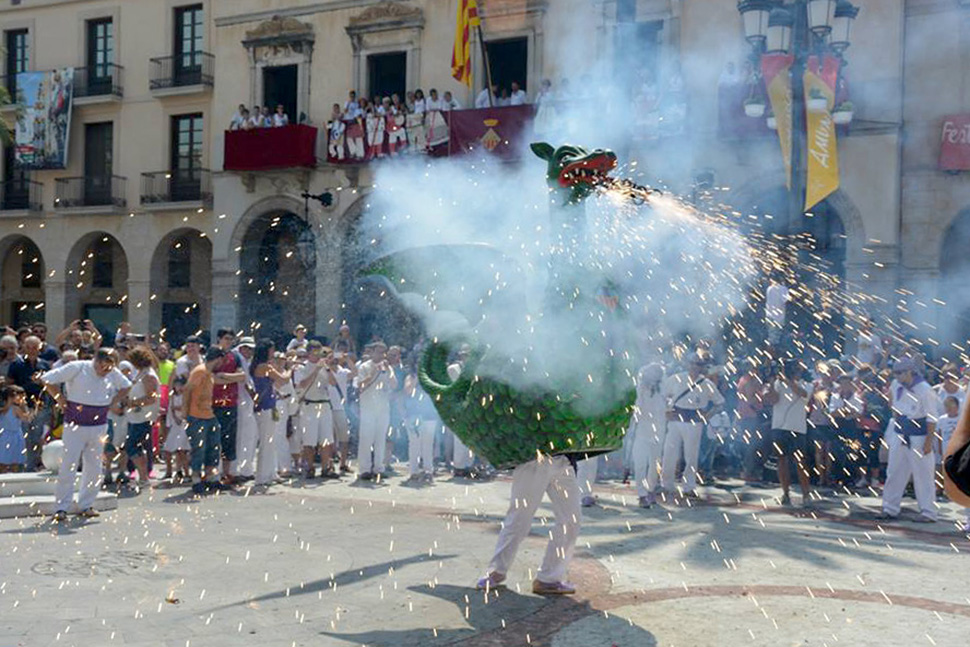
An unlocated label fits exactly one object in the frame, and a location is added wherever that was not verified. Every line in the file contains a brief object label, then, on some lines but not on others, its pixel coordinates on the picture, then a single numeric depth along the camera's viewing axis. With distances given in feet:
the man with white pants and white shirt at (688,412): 35.86
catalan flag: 62.95
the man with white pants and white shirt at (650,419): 34.96
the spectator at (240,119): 75.82
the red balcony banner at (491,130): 62.95
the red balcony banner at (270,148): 73.10
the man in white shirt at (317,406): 40.73
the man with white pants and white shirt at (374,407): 40.93
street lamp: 35.45
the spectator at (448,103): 67.10
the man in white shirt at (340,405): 42.06
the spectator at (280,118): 74.08
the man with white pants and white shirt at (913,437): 32.55
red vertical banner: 50.08
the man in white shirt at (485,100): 66.33
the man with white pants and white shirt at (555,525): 20.65
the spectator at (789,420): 35.73
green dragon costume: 19.26
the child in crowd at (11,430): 35.27
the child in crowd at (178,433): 38.01
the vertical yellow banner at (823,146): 50.70
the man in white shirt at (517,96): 64.95
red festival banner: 54.29
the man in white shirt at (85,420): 29.37
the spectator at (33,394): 37.32
